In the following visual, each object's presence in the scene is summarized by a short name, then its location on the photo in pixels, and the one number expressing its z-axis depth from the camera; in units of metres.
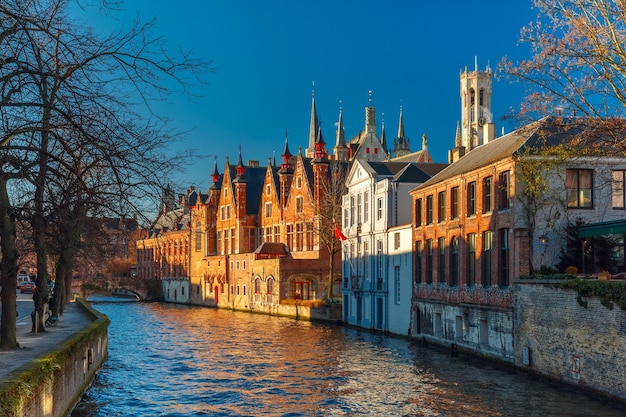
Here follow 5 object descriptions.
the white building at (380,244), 44.12
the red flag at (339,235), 54.88
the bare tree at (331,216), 61.69
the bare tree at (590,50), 20.91
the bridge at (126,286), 96.69
